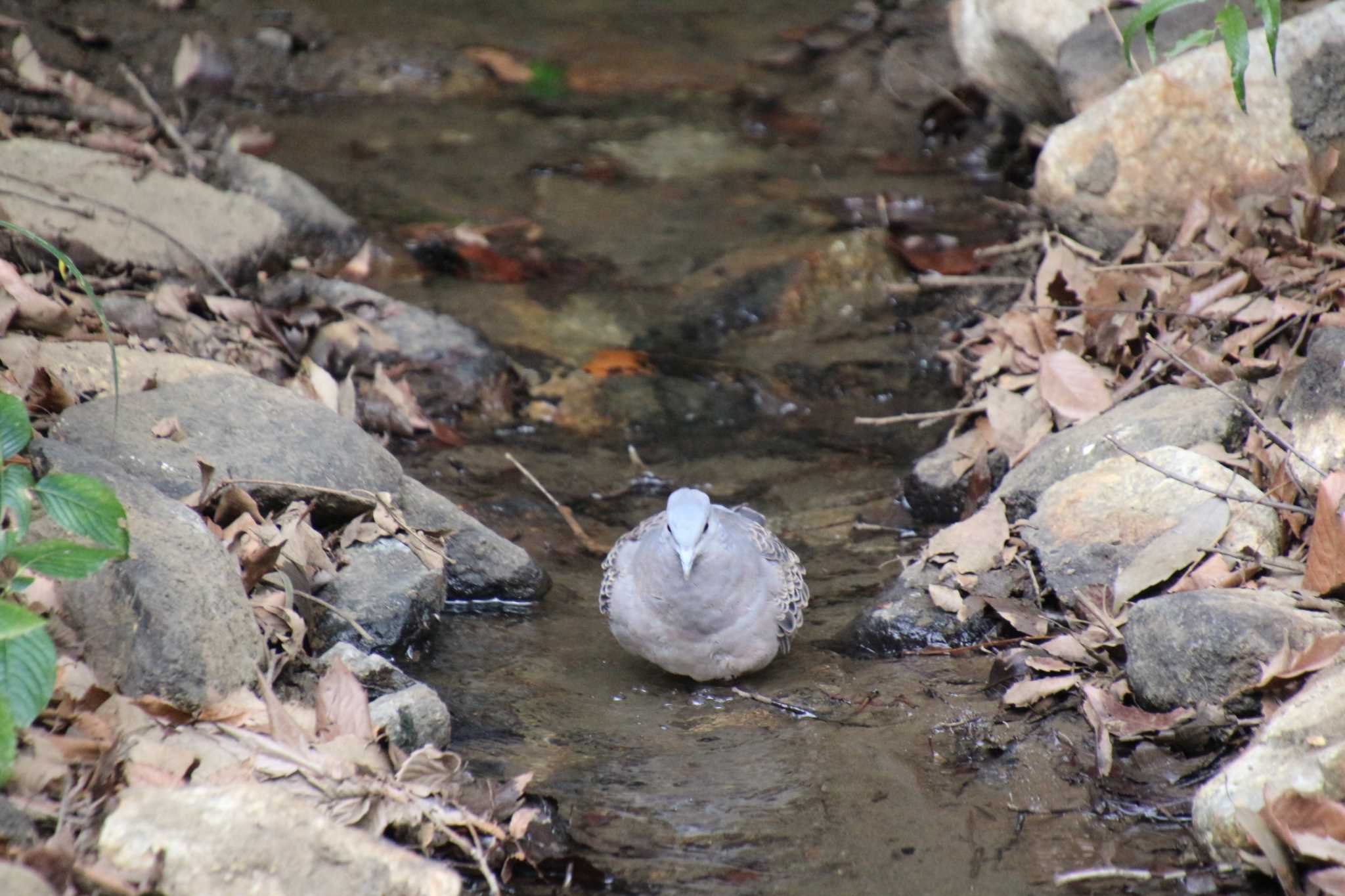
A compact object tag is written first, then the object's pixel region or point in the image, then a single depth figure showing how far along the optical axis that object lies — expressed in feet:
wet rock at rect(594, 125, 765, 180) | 57.98
